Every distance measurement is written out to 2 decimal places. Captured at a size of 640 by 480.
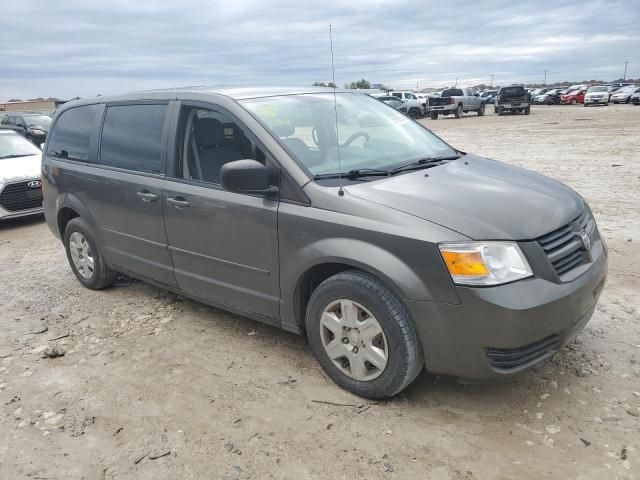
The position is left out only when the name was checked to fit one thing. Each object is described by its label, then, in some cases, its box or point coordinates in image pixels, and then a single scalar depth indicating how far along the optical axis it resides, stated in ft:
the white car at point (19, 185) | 27.55
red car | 153.53
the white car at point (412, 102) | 111.75
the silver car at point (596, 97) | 135.33
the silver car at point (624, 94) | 135.44
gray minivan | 8.88
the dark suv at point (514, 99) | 109.91
